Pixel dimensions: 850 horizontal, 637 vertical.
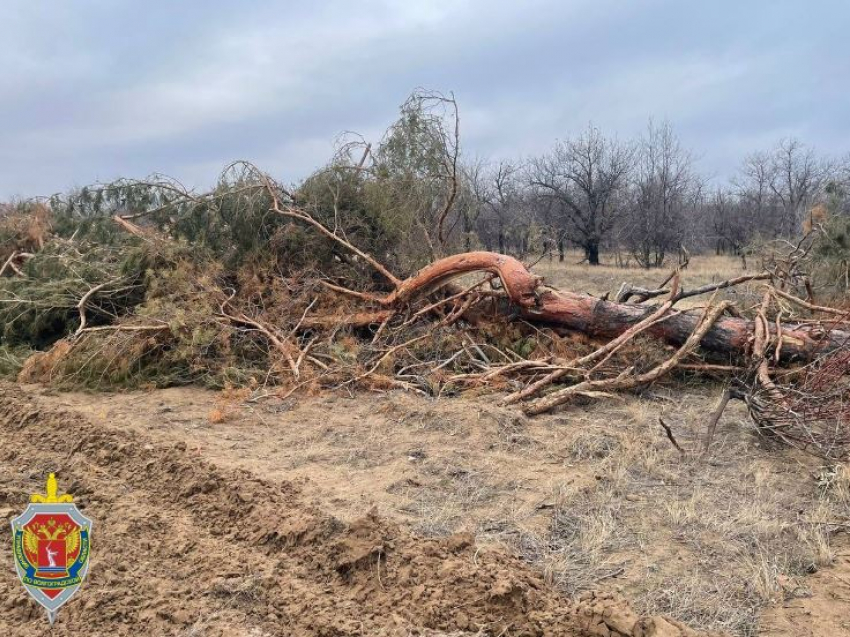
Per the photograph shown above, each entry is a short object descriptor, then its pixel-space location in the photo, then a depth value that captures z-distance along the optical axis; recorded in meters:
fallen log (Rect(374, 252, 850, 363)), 6.31
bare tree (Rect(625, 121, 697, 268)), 28.28
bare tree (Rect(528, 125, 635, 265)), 28.83
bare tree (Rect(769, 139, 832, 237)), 30.88
